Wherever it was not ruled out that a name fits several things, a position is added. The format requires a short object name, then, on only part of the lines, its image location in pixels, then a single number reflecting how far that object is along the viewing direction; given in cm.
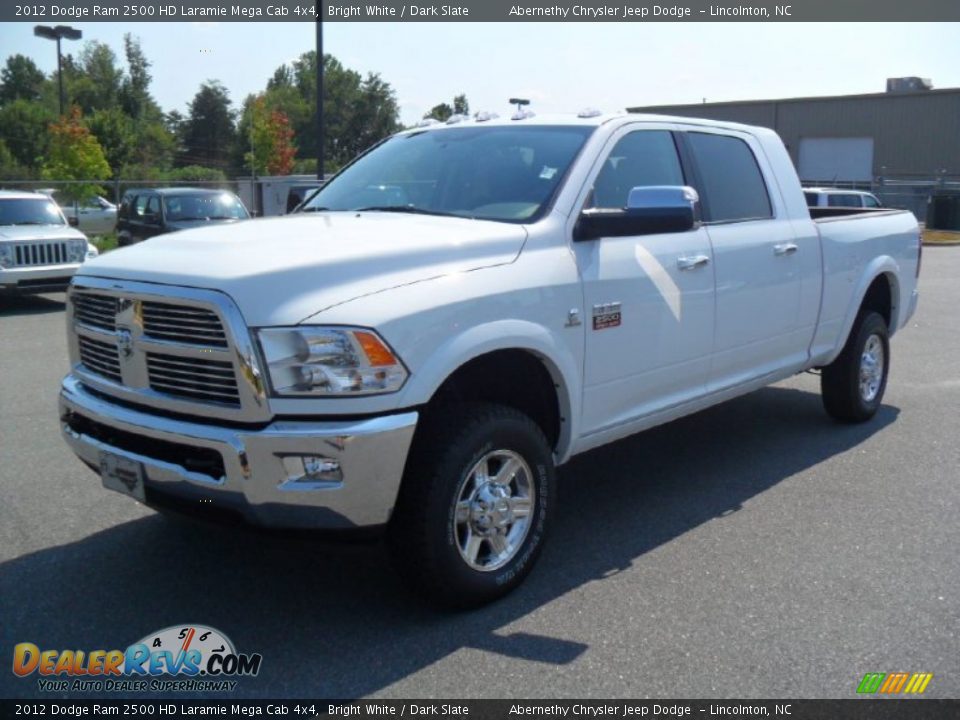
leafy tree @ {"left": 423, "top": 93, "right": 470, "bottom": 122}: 6966
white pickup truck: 355
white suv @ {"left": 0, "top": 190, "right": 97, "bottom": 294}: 1324
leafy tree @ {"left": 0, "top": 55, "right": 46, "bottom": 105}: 8625
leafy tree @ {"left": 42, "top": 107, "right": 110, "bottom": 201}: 2986
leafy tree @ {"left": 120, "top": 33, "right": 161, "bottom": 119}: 7938
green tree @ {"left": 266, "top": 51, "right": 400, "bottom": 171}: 7812
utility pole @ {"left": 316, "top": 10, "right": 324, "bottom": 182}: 1839
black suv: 1647
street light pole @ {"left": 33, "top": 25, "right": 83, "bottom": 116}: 3810
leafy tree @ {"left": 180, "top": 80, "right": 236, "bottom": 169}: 8150
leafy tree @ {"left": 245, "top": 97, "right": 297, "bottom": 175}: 5378
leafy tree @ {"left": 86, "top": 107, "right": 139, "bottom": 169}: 5006
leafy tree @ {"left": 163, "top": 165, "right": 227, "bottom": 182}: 5075
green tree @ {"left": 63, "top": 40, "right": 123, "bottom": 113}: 7669
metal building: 4675
